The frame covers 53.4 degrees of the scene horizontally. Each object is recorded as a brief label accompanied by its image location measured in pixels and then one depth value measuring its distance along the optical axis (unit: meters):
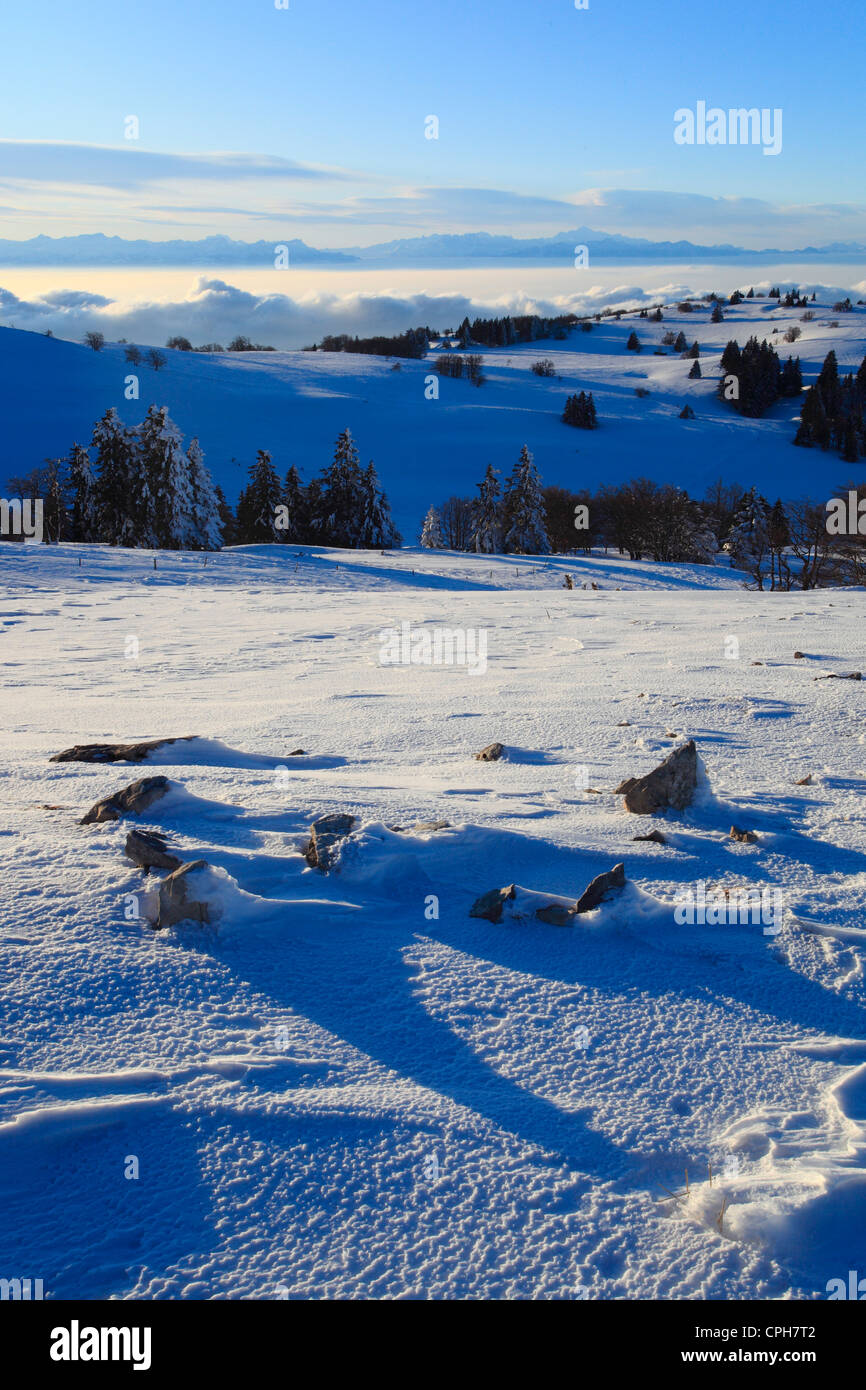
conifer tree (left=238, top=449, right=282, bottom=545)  46.09
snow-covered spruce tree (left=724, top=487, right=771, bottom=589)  45.84
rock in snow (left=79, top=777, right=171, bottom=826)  3.88
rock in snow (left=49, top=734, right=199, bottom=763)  5.00
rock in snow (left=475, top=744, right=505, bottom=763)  5.38
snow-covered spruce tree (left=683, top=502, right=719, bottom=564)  44.34
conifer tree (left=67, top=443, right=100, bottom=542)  45.53
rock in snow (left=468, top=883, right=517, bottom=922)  3.24
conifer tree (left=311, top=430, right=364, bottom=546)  44.66
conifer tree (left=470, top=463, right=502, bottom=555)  50.73
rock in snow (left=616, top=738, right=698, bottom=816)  4.27
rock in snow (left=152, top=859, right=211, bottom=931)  3.02
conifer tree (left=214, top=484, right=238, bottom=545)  45.82
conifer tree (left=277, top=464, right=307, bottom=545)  46.78
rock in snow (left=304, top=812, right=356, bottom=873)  3.55
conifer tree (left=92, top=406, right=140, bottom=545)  41.00
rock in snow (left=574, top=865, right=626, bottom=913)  3.26
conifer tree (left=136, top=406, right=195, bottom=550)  39.94
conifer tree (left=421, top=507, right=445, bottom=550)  58.12
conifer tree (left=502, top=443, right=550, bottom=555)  47.47
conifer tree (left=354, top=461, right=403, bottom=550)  44.66
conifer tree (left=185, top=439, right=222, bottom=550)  41.81
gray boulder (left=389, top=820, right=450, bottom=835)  3.85
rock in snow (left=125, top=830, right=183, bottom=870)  3.34
